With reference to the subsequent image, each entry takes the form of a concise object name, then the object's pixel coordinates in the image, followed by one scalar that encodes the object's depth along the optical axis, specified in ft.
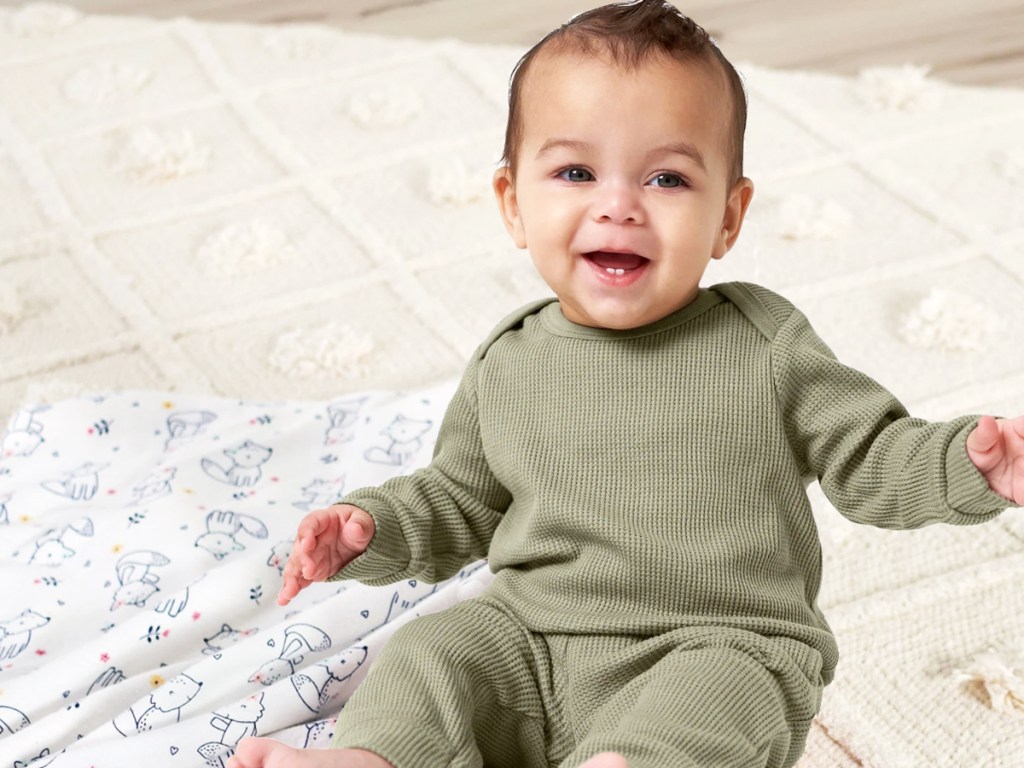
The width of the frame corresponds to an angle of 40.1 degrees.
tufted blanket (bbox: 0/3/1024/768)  3.82
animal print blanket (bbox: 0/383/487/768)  3.55
